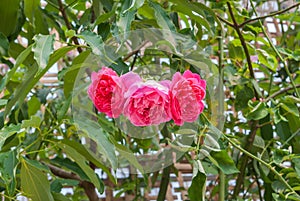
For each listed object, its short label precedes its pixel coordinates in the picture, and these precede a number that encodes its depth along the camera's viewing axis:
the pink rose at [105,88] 0.93
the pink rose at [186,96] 0.94
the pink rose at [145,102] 0.92
